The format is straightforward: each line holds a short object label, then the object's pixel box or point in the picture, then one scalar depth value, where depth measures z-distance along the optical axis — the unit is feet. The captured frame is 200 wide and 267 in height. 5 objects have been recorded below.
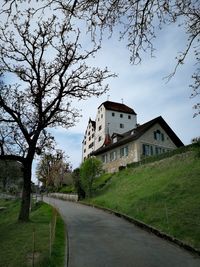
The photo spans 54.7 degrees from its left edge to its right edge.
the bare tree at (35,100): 45.10
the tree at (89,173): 80.95
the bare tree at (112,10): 13.71
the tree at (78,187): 85.24
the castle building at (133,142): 96.28
